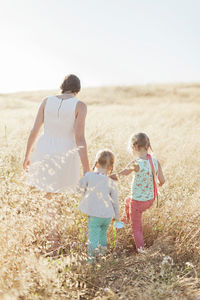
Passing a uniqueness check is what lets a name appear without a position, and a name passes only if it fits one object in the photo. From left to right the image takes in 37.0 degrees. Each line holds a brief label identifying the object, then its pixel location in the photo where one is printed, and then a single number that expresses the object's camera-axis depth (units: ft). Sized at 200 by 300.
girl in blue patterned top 9.62
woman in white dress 9.29
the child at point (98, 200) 8.68
